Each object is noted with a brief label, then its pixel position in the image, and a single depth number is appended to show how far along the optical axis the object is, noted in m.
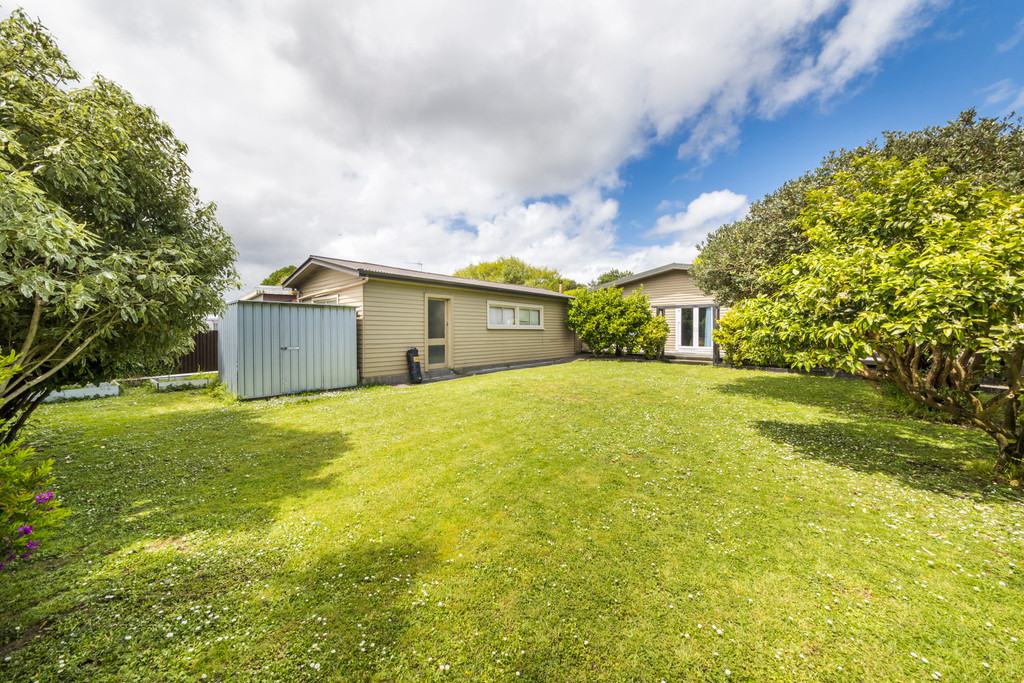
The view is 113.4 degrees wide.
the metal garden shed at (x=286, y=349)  7.68
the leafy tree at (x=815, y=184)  7.33
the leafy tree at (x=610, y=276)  48.97
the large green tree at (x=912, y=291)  2.89
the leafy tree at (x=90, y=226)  2.44
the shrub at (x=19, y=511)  1.71
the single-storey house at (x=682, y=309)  14.99
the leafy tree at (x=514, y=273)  39.47
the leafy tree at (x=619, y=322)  14.78
